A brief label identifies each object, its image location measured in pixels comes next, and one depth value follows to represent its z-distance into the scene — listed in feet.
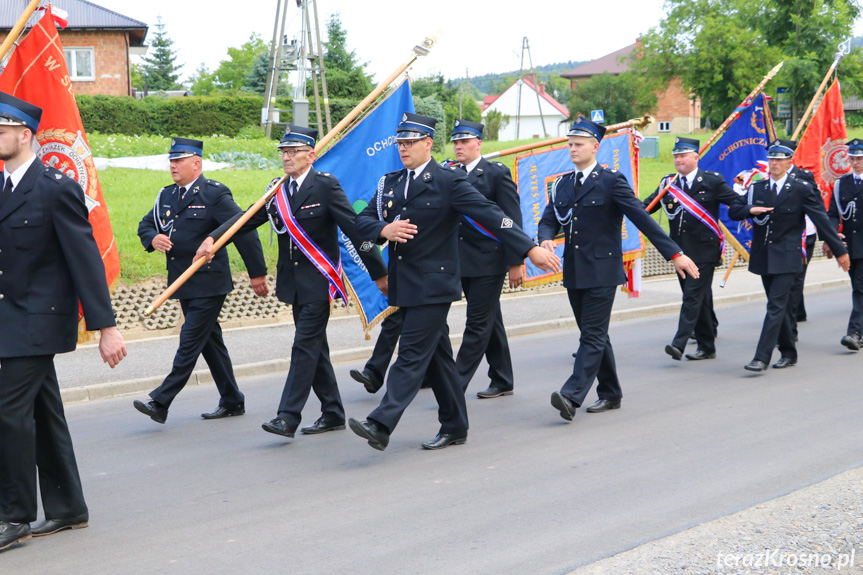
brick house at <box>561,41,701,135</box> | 342.23
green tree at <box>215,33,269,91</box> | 294.25
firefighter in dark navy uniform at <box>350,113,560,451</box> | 20.47
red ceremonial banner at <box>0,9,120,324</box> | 21.49
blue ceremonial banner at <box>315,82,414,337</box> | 27.99
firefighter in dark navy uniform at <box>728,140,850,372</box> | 31.09
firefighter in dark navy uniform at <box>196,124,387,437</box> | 22.24
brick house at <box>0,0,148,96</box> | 139.64
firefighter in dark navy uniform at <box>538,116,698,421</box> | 24.08
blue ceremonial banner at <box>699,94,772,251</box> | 41.14
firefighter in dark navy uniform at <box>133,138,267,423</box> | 24.48
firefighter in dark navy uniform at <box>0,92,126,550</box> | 15.30
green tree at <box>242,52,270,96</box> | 202.90
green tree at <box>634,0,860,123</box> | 112.06
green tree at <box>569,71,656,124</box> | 222.48
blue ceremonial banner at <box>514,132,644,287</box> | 37.91
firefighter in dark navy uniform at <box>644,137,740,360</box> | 33.68
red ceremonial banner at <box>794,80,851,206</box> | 44.04
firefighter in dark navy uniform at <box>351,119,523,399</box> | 26.04
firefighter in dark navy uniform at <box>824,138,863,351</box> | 36.32
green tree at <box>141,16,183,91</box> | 331.77
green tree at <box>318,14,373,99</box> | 143.74
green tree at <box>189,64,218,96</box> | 288.30
